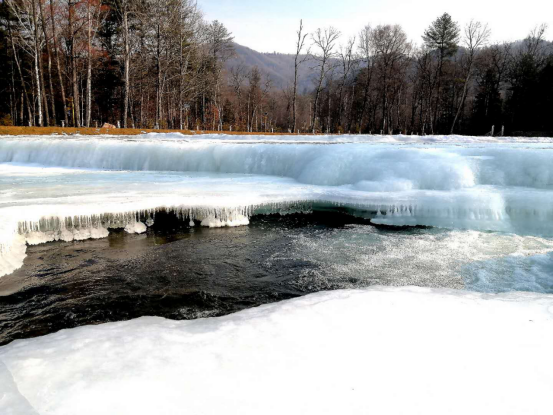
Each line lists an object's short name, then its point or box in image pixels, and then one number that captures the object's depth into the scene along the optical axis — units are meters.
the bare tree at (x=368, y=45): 34.75
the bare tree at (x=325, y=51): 29.56
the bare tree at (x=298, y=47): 27.73
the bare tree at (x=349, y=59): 33.91
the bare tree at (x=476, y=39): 33.03
